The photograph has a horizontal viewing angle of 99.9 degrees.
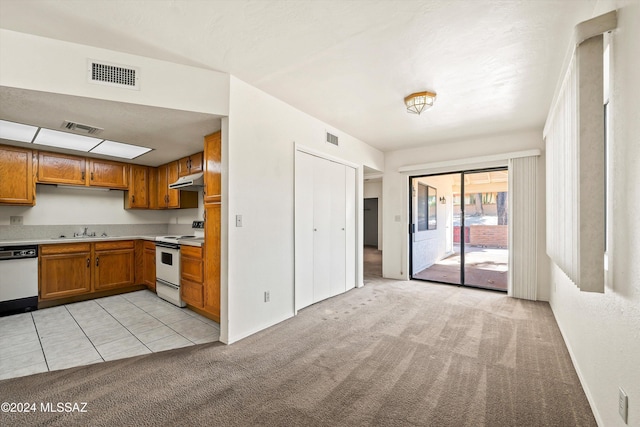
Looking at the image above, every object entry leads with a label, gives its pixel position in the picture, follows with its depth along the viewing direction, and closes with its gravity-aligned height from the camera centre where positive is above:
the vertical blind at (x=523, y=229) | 4.11 -0.21
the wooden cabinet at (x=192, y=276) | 3.30 -0.78
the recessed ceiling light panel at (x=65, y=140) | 3.14 +0.94
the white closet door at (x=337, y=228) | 4.22 -0.22
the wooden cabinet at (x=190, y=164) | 4.05 +0.79
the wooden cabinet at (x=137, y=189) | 4.77 +0.46
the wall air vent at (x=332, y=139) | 4.05 +1.17
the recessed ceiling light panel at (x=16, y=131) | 2.82 +0.94
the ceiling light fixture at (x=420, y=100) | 2.96 +1.28
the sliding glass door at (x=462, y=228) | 4.98 -0.30
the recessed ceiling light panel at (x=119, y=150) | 3.66 +0.94
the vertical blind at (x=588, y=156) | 1.54 +0.35
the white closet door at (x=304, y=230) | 3.50 -0.20
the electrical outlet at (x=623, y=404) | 1.26 -0.91
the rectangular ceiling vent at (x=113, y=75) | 2.20 +1.17
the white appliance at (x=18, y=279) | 3.32 -0.81
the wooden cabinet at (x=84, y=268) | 3.64 -0.78
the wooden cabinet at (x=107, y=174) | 4.30 +0.68
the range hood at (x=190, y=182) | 3.76 +0.47
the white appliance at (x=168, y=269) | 3.70 -0.78
